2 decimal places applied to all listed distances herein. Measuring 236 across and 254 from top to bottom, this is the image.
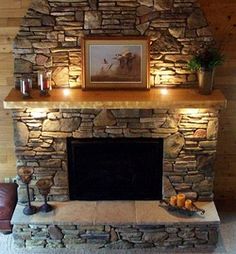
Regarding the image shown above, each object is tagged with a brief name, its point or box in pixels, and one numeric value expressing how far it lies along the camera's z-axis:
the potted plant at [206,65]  3.08
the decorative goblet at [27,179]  3.27
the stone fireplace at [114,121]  3.12
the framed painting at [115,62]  3.16
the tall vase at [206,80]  3.10
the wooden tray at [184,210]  3.26
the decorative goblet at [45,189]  3.27
